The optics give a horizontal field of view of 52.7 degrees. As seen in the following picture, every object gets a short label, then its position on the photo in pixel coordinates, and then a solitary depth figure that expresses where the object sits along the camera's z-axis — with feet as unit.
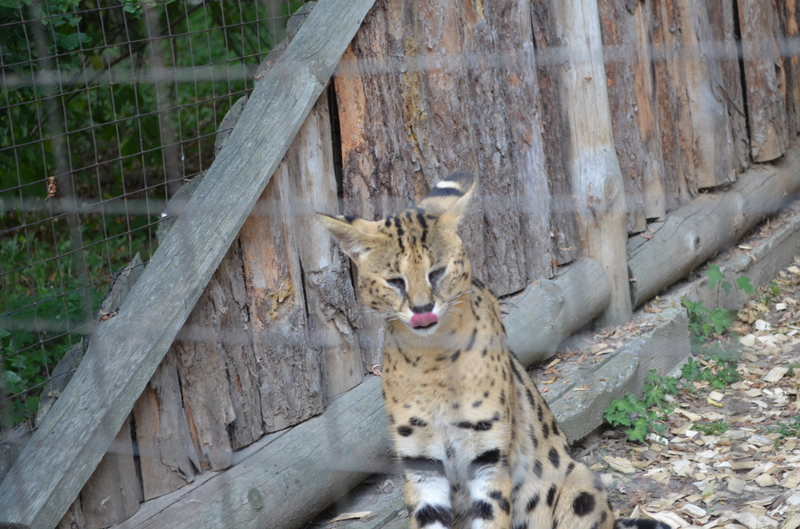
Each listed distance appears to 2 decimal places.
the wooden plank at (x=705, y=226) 13.23
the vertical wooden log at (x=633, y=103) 12.44
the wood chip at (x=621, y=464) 10.46
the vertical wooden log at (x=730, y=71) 14.35
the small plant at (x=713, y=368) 12.09
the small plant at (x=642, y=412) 10.99
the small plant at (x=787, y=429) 10.37
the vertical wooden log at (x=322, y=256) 8.87
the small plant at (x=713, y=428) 10.88
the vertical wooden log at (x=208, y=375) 8.23
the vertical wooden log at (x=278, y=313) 8.61
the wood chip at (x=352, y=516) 9.32
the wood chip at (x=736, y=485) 9.58
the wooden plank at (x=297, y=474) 8.11
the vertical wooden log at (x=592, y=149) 11.67
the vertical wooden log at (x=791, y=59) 15.77
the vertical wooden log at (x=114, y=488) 7.61
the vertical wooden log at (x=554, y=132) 11.43
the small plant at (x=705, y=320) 13.04
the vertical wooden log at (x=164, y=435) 7.97
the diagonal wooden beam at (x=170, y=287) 7.16
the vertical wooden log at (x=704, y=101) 13.82
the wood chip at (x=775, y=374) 11.91
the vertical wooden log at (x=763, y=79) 14.84
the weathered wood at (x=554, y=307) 11.11
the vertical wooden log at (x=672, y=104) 13.47
